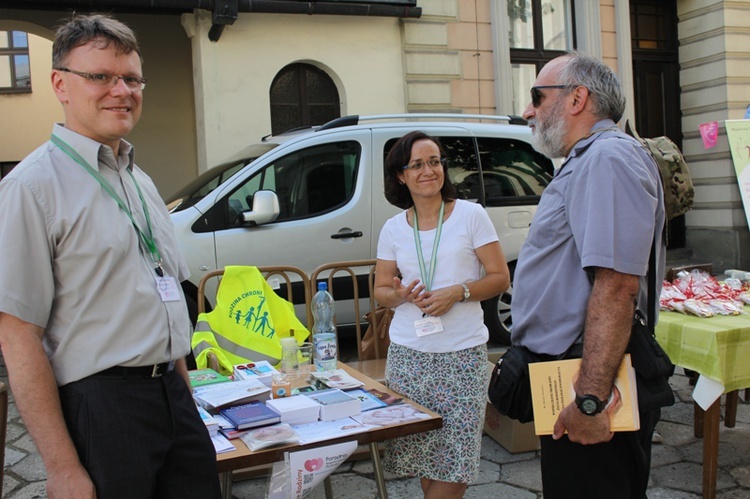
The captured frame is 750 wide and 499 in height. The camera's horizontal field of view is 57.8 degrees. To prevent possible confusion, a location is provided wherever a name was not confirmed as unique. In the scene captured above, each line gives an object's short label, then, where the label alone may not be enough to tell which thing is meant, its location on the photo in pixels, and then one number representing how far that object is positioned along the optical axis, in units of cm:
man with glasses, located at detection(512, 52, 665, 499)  179
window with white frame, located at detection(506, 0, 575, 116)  1063
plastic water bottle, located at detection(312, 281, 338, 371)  307
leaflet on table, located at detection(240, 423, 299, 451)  210
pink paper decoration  1072
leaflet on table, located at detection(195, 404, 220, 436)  222
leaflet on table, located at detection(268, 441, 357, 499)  211
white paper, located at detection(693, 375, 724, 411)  327
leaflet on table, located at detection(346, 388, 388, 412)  250
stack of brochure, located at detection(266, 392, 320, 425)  231
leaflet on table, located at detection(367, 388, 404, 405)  257
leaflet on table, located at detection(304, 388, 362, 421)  236
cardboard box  389
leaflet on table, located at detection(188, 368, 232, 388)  275
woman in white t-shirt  269
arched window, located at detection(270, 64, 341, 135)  929
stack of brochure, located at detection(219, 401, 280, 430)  224
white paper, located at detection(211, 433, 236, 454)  209
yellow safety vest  336
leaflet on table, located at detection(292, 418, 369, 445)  218
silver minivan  533
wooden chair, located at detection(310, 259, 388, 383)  383
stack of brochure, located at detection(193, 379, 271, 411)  242
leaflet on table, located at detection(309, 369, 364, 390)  270
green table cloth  328
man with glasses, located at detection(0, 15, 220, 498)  154
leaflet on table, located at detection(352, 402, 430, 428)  232
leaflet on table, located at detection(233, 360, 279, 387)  278
